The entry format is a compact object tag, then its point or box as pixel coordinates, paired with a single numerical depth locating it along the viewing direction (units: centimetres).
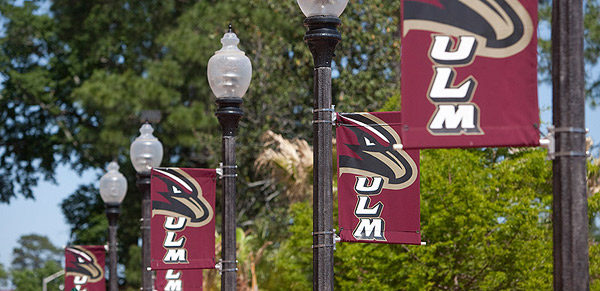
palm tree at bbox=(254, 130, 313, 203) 2745
